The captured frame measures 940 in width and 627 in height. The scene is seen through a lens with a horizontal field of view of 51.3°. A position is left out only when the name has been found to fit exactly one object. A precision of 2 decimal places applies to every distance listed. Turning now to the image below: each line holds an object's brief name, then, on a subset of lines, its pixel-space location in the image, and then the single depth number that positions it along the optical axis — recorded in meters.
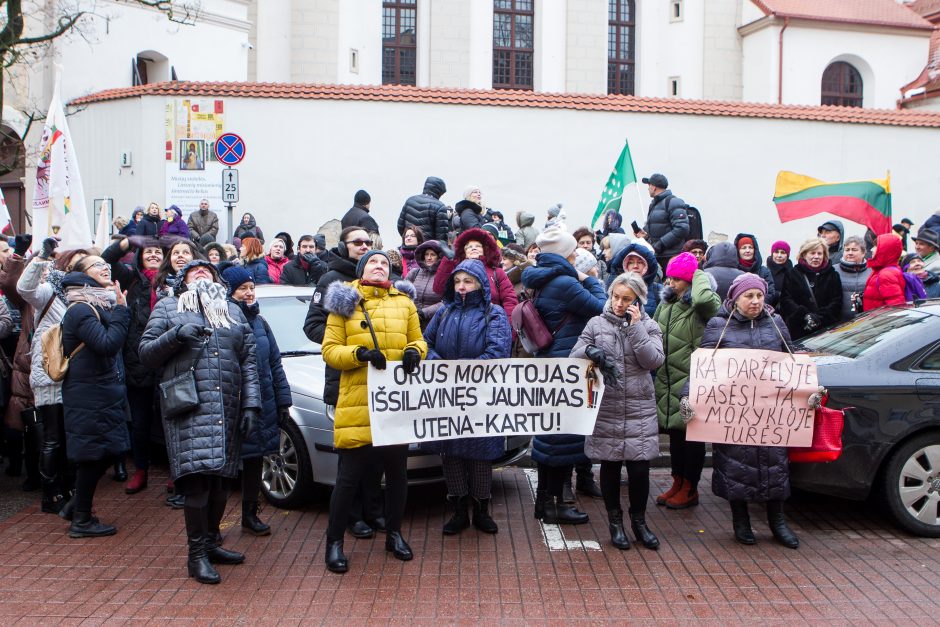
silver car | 6.99
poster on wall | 19.02
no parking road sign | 15.51
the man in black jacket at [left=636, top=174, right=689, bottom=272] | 11.84
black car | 6.55
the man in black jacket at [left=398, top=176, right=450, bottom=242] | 11.73
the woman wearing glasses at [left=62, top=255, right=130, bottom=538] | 6.45
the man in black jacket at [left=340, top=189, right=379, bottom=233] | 13.38
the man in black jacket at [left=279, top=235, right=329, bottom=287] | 11.28
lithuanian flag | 12.71
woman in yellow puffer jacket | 5.94
